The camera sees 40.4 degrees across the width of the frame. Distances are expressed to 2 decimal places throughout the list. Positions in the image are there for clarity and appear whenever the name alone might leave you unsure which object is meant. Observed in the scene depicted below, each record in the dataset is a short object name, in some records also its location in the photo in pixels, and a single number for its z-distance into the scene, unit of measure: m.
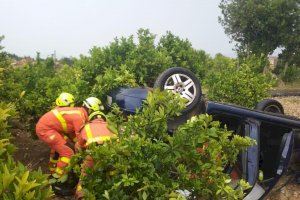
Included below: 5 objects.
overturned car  5.17
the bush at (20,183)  2.62
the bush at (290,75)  32.59
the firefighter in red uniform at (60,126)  5.98
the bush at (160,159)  3.66
